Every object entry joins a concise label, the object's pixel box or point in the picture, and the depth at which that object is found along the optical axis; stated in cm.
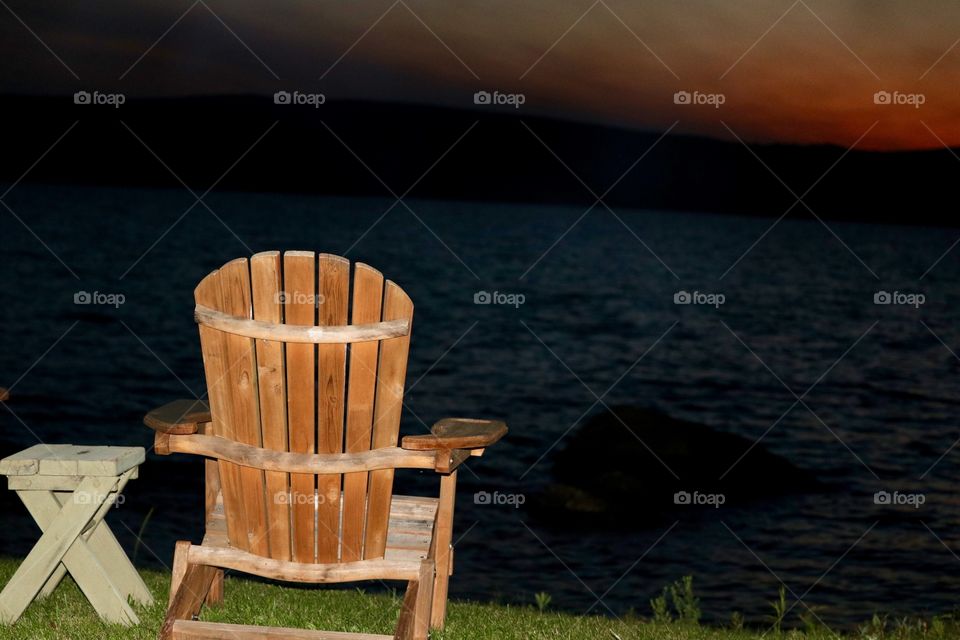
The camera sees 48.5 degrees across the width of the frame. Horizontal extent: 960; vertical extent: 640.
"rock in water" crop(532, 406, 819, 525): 1094
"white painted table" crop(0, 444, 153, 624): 407
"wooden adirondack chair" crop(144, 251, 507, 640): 360
